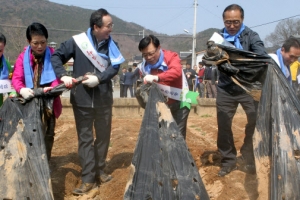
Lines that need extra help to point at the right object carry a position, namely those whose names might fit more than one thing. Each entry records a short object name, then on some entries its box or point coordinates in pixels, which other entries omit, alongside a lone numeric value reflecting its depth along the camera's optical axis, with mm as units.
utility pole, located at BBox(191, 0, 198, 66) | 25581
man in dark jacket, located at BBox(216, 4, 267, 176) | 3539
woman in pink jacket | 3355
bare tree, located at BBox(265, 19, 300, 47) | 25422
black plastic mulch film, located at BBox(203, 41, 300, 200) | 2570
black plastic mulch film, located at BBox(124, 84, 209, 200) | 2617
